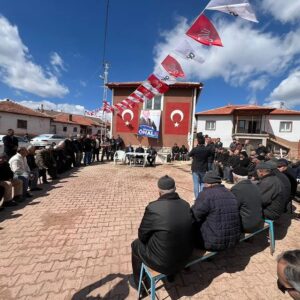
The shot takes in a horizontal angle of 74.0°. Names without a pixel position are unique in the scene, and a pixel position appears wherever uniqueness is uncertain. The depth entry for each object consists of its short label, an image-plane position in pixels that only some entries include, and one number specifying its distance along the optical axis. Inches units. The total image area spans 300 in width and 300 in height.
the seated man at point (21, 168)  213.5
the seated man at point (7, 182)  186.3
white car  752.6
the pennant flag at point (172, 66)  331.0
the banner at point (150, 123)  652.7
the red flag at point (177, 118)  642.8
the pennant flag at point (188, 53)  272.8
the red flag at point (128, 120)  671.8
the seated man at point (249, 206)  115.2
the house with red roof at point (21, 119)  993.5
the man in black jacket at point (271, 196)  132.3
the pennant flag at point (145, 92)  430.4
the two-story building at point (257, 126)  982.4
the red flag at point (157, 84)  387.9
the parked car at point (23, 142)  637.3
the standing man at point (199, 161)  211.8
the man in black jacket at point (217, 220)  98.3
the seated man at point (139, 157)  479.0
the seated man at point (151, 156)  485.8
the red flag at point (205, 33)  218.4
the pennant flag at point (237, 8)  187.0
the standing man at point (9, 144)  288.7
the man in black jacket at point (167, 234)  80.4
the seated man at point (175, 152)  625.4
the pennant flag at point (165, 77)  346.9
